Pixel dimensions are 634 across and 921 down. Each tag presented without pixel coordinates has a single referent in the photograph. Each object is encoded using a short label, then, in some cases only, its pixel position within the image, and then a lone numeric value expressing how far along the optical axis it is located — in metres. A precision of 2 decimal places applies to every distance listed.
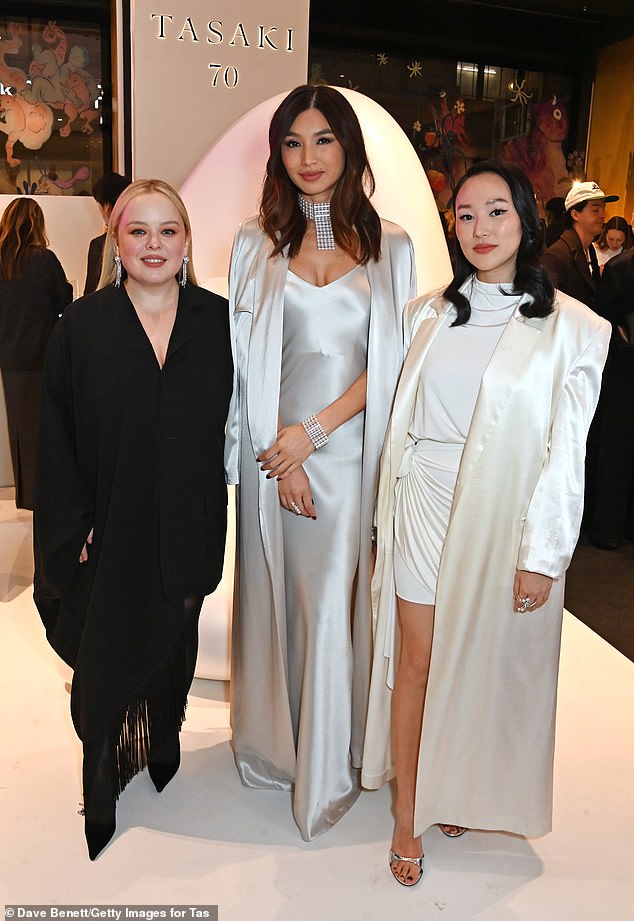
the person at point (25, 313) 4.38
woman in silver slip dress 2.10
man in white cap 3.54
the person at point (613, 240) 3.50
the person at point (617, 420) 3.34
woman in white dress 1.81
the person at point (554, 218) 3.96
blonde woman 2.01
